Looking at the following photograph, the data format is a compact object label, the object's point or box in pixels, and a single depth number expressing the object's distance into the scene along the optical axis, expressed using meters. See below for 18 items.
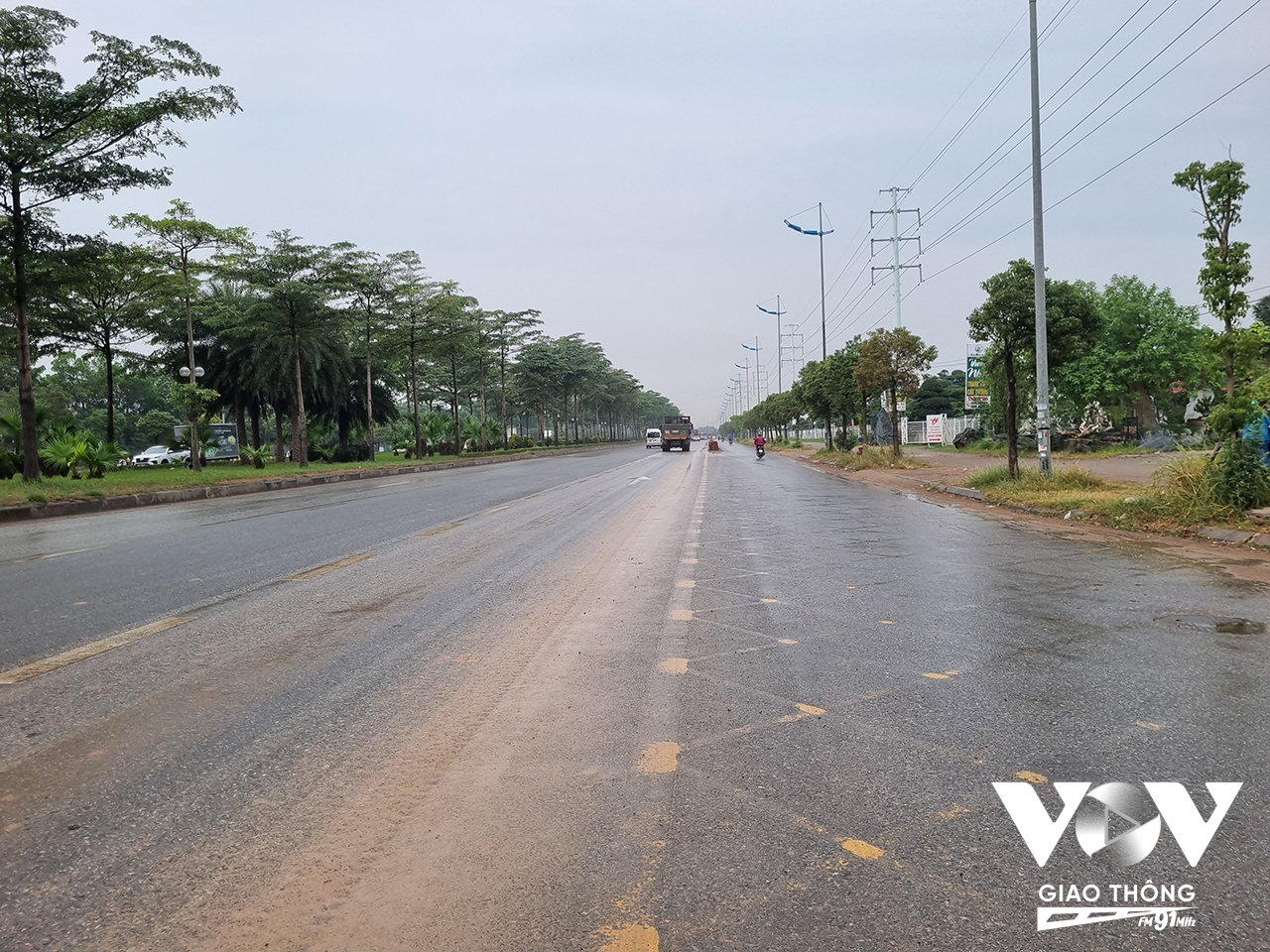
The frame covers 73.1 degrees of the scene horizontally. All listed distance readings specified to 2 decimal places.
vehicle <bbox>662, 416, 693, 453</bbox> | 72.88
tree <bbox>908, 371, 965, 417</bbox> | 84.62
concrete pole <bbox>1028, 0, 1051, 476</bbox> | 15.98
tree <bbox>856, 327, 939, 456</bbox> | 29.27
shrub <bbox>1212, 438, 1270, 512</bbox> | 10.89
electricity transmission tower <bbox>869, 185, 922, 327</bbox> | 40.62
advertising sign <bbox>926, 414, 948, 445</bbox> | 50.69
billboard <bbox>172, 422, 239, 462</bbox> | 43.74
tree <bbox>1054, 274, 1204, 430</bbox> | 37.47
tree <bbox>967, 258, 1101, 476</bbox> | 17.23
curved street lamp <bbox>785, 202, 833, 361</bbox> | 41.92
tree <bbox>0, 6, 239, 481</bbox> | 17.92
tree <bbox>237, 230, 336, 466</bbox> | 33.34
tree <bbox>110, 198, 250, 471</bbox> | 28.34
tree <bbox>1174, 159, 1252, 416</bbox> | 11.83
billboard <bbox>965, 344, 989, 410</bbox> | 42.91
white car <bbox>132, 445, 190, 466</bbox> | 50.56
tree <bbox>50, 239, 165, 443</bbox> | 30.33
